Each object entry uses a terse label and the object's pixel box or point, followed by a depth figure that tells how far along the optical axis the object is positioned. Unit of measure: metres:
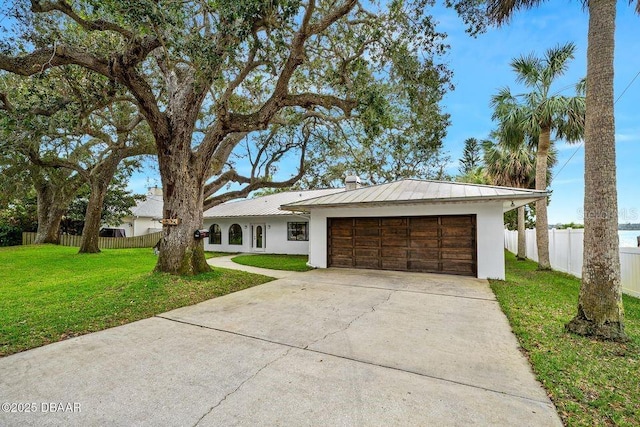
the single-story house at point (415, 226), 9.21
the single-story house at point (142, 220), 26.31
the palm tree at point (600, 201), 4.11
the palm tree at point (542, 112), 10.59
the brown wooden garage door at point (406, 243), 9.80
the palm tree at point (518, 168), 14.84
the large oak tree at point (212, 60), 5.81
